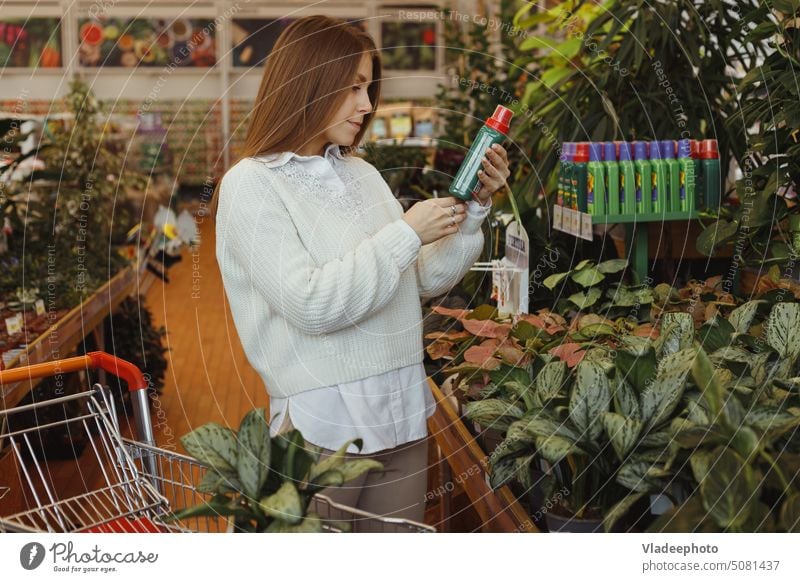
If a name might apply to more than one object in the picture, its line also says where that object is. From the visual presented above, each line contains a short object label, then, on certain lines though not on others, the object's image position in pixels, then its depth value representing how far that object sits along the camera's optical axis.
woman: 1.57
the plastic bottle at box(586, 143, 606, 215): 2.69
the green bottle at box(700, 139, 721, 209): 2.79
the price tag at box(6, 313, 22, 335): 3.25
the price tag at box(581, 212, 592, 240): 2.65
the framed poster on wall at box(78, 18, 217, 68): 8.87
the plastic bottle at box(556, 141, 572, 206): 2.82
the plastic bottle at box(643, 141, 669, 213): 2.75
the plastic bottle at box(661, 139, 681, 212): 2.76
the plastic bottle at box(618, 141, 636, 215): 2.72
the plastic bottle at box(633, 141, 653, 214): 2.74
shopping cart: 1.55
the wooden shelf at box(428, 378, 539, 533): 1.66
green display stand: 2.70
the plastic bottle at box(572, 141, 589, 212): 2.74
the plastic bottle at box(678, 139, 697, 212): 2.76
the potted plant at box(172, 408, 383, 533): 1.32
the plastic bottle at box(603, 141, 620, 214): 2.71
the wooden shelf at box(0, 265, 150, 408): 2.96
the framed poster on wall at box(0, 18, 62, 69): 8.61
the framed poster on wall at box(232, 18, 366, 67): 9.25
